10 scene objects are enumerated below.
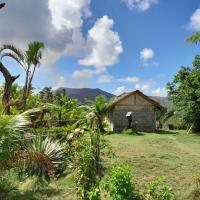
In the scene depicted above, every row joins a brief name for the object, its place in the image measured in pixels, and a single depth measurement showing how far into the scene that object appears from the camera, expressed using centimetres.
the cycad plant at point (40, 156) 496
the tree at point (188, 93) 1700
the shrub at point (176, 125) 2286
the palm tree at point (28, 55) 820
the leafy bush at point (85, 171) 468
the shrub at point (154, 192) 398
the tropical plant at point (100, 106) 1641
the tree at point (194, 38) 787
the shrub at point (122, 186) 397
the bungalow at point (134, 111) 1820
